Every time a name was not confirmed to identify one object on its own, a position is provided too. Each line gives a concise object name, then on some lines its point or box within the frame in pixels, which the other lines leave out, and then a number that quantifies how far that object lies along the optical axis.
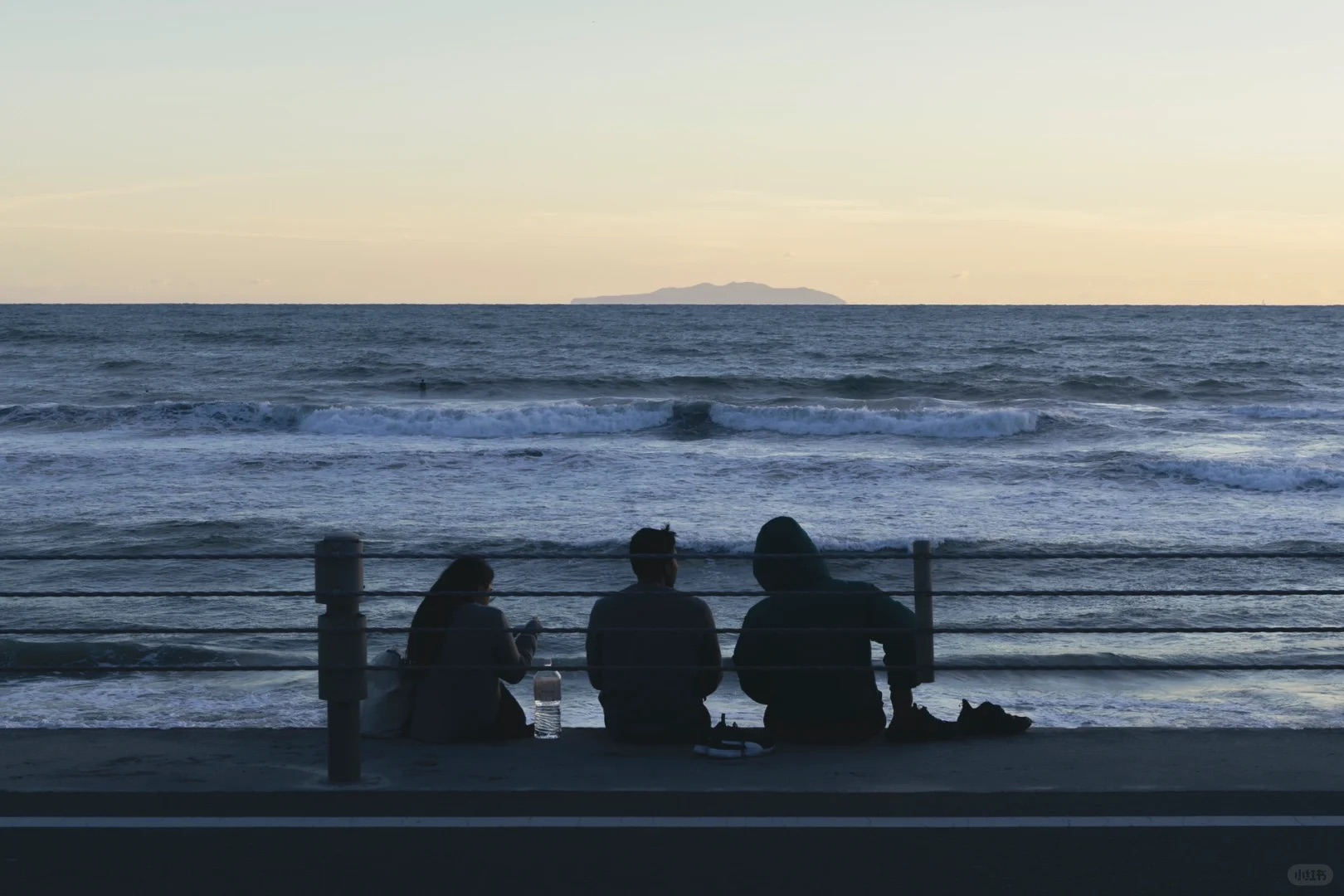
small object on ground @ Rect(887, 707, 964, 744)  12.03
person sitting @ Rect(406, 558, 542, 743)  12.24
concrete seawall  8.92
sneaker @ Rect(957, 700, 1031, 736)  12.25
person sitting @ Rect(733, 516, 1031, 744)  11.84
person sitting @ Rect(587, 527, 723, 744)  11.83
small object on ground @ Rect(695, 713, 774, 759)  11.45
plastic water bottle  13.32
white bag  12.37
